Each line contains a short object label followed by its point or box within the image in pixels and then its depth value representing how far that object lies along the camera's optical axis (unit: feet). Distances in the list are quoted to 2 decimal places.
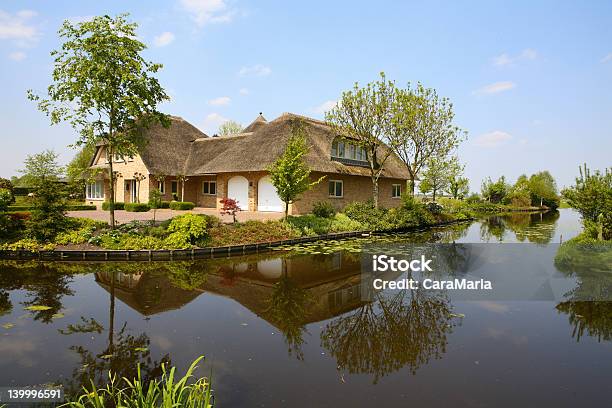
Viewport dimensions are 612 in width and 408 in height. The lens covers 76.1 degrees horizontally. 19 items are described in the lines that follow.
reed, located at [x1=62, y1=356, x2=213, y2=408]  11.29
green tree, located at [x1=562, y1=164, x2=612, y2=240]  42.06
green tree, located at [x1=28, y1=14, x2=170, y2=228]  50.78
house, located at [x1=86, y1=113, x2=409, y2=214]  88.07
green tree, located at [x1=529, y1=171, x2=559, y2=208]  215.31
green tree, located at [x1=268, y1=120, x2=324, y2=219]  63.16
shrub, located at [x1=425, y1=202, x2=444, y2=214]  114.03
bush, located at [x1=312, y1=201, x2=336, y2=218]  77.30
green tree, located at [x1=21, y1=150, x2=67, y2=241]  49.98
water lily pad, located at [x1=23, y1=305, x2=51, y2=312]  27.16
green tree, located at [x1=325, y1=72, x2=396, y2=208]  80.94
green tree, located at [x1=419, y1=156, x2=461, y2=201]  154.03
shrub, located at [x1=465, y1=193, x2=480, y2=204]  181.90
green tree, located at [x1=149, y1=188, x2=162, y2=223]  92.76
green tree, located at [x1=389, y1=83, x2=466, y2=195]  80.84
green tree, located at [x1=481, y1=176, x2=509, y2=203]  199.82
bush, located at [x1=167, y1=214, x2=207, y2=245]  50.37
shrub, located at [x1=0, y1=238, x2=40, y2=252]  47.44
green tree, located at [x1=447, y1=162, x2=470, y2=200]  188.91
